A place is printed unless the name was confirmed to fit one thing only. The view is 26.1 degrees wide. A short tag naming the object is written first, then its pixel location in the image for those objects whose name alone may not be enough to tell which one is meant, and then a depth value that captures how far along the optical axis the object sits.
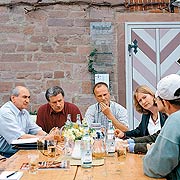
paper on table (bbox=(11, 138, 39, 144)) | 3.47
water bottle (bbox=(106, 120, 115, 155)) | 3.00
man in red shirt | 4.31
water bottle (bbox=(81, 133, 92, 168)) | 2.54
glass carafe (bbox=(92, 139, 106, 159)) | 2.80
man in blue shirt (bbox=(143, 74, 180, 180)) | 2.01
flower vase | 2.77
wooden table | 2.27
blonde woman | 3.53
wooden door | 5.62
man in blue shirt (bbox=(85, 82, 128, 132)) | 4.43
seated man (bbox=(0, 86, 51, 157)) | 3.70
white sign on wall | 5.53
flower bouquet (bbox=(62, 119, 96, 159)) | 2.79
